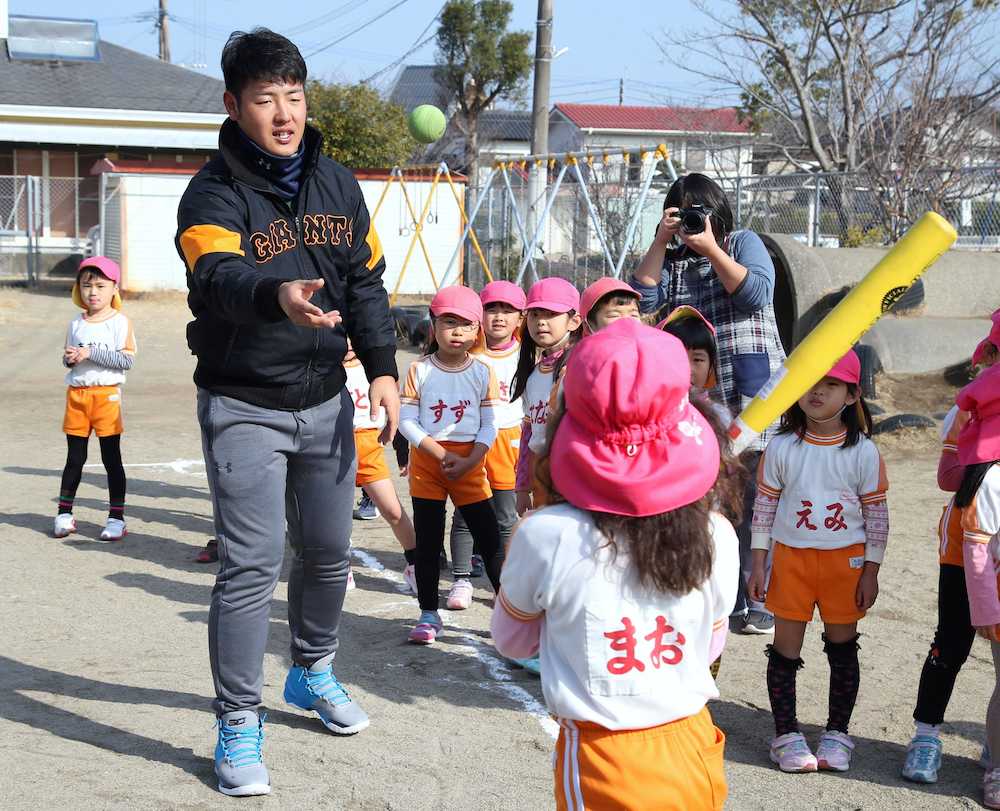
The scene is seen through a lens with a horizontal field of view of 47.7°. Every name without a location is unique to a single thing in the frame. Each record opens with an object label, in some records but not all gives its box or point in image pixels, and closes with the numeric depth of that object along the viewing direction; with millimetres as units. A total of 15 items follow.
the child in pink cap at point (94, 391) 6953
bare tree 16688
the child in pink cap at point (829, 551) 3855
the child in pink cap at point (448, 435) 5188
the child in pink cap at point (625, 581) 2234
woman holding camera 4617
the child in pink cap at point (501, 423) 5672
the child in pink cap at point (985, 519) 3543
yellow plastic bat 2447
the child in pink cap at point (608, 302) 4395
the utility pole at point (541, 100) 17406
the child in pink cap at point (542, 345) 4816
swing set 14023
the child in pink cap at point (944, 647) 3732
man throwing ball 3514
